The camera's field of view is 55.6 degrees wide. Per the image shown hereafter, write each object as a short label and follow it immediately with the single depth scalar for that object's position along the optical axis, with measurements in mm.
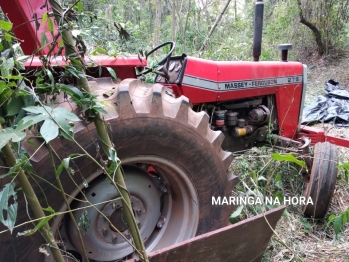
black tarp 4195
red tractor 1279
